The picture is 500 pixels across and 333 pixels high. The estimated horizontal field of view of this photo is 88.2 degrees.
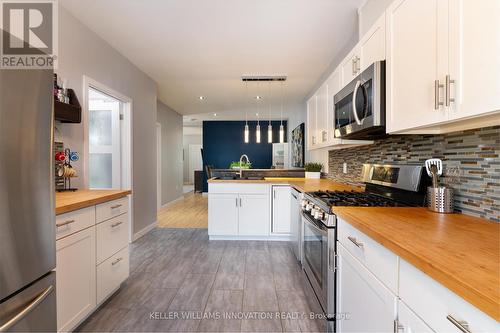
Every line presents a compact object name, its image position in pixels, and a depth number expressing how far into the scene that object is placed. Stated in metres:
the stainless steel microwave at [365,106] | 1.52
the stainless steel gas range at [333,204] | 1.60
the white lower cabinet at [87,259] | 1.53
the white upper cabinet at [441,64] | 0.85
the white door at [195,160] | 12.86
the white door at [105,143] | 3.60
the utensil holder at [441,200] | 1.35
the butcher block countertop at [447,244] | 0.60
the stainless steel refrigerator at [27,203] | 0.94
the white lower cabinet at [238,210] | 3.75
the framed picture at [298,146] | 6.07
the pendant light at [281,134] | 4.48
